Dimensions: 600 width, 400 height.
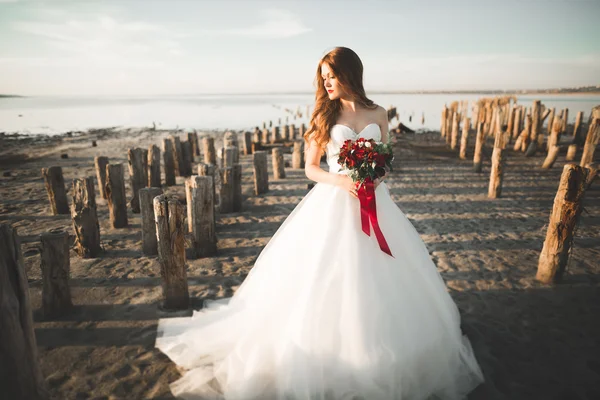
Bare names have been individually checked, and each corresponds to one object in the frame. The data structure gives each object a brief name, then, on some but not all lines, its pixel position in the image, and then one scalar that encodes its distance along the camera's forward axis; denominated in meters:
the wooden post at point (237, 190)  7.69
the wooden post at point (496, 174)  8.37
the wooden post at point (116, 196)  6.39
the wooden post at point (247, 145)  15.64
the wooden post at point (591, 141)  9.91
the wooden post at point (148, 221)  5.10
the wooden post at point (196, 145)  15.20
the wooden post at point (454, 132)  17.30
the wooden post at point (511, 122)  21.36
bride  2.59
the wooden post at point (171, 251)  3.78
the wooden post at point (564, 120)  21.62
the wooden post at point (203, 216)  5.30
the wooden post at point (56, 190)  7.15
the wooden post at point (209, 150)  12.00
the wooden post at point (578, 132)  17.40
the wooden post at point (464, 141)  14.45
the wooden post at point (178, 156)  11.09
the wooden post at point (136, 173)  7.68
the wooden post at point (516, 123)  21.17
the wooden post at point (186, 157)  11.35
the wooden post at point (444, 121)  21.99
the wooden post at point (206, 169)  6.66
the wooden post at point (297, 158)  12.55
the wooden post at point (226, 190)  7.45
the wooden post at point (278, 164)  10.84
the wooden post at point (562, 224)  4.19
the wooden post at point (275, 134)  19.36
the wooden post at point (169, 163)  9.90
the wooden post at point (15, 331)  2.07
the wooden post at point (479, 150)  11.86
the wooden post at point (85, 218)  5.27
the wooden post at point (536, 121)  16.50
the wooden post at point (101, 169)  8.22
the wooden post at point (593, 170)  5.61
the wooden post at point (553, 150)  12.06
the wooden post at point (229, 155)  9.66
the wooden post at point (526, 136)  15.88
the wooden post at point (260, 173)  8.95
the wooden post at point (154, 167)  8.74
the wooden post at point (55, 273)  3.74
